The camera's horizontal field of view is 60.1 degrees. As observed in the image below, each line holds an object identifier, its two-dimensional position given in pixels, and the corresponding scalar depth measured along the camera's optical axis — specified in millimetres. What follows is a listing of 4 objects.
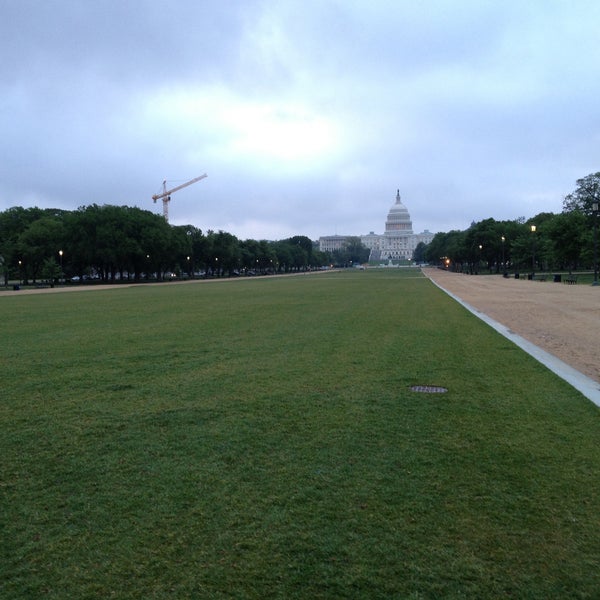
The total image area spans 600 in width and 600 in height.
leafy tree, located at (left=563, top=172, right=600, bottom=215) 80188
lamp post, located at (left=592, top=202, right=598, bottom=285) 39406
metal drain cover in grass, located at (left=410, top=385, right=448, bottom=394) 8052
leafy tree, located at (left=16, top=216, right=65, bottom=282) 76875
